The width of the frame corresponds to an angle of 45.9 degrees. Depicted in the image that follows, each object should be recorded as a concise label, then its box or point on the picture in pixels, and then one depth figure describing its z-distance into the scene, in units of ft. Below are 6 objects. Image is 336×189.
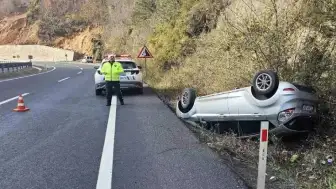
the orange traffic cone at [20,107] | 35.17
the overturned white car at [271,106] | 19.88
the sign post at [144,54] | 73.05
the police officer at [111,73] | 40.86
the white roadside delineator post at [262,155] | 13.42
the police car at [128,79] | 50.39
